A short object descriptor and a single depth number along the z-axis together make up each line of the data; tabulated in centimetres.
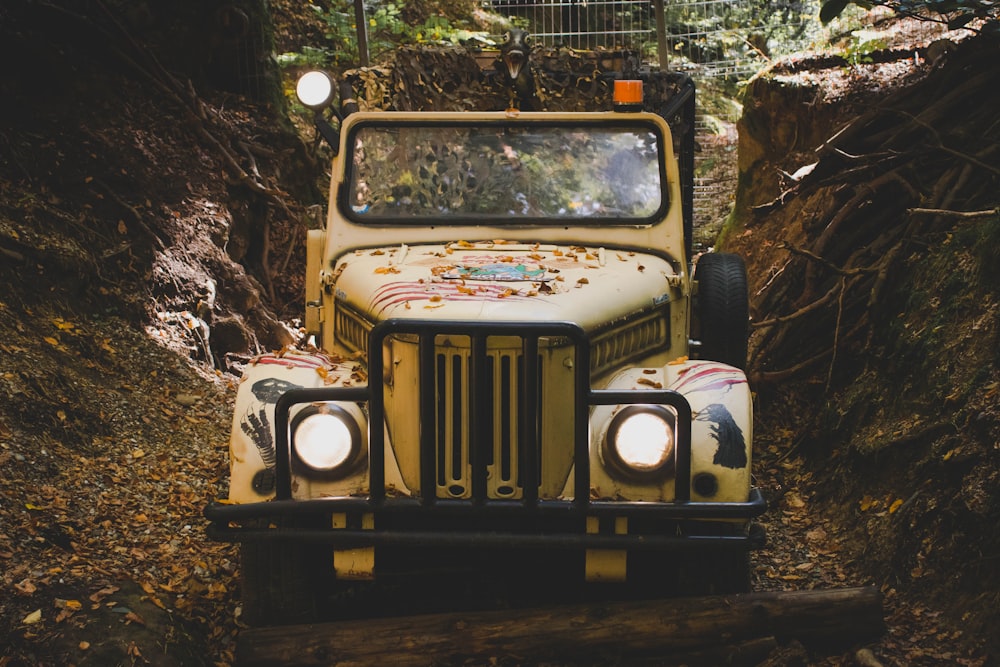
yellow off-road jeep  340
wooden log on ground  364
